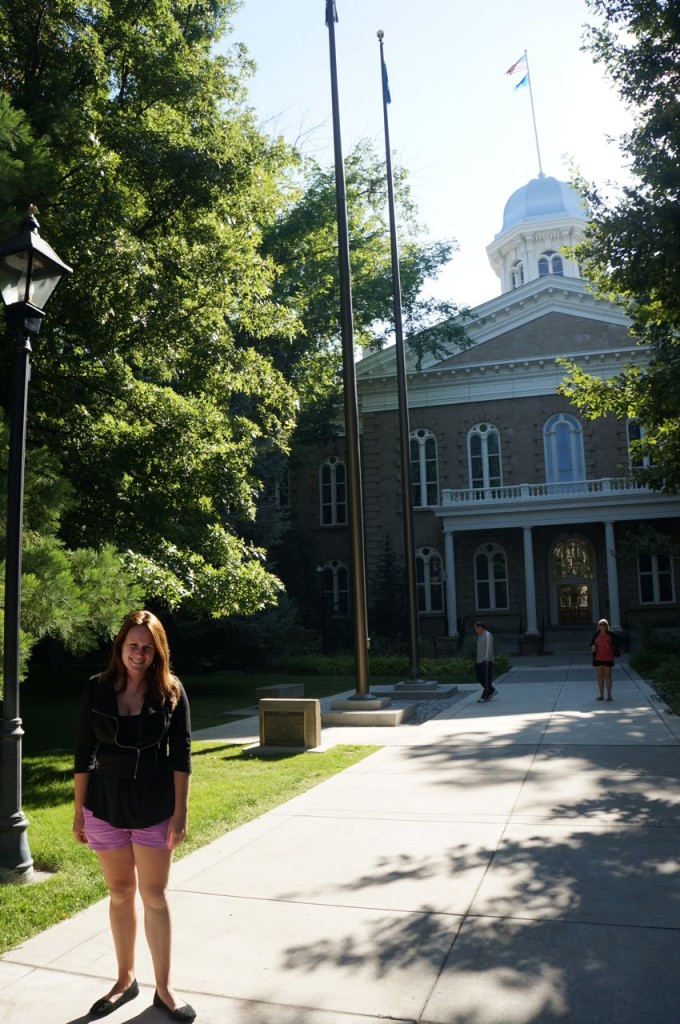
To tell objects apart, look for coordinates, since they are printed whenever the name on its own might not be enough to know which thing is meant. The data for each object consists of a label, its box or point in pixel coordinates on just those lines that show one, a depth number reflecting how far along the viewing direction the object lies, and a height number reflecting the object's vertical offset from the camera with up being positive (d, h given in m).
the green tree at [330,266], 27.61 +11.81
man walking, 16.67 -1.32
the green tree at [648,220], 10.77 +4.86
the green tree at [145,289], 11.09 +4.47
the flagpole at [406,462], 17.48 +2.95
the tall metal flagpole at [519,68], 43.00 +26.89
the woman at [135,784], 3.79 -0.79
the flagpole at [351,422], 14.03 +3.02
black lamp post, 5.98 +1.11
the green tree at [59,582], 7.14 +0.27
